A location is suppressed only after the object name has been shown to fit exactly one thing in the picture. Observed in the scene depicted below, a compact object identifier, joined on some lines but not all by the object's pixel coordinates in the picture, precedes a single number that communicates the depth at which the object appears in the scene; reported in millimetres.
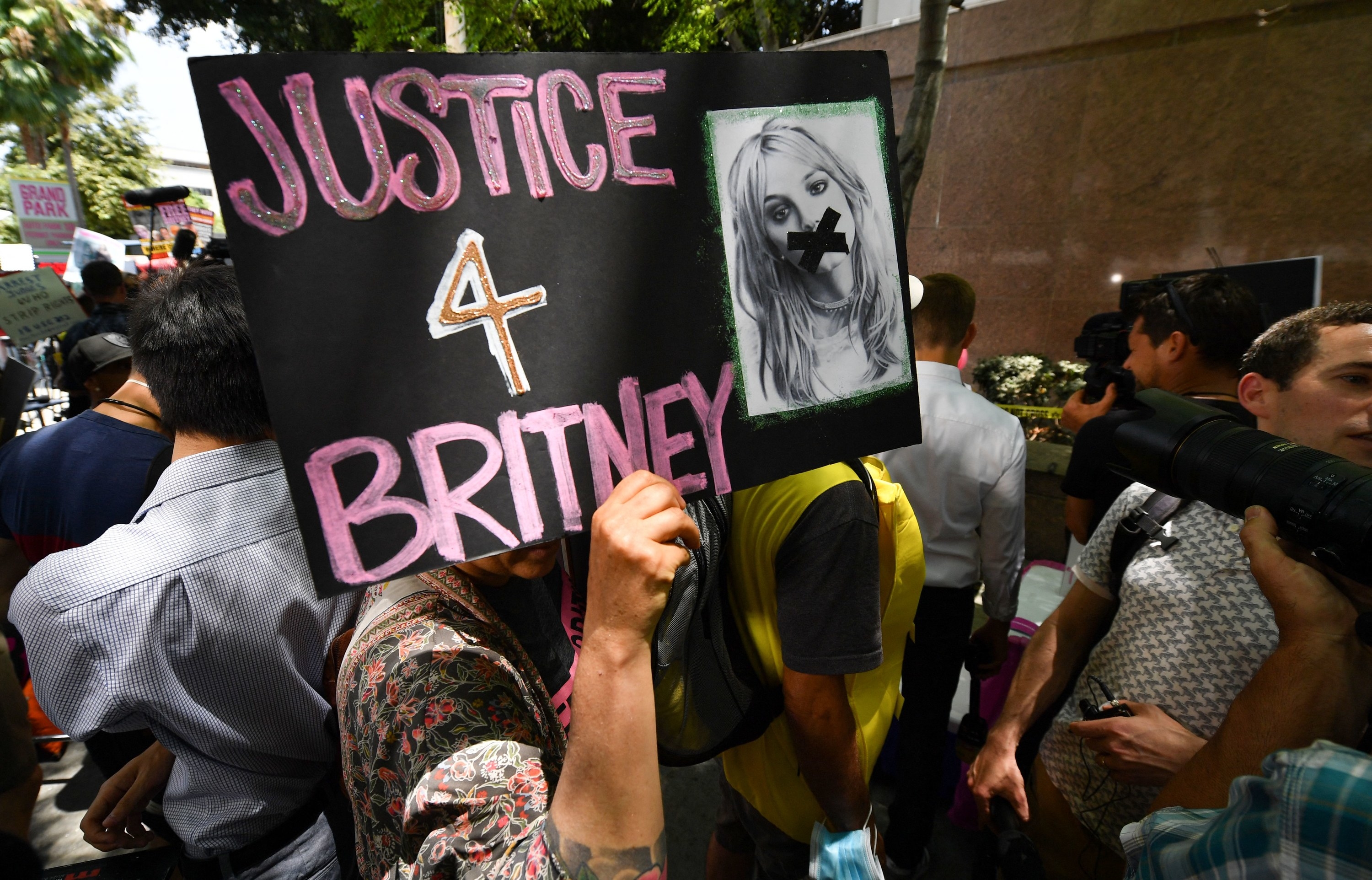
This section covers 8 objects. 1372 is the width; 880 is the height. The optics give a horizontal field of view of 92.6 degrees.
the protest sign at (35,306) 4930
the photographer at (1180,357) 2227
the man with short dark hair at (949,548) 2475
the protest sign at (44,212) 9477
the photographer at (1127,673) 1367
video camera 2570
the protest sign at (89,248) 7020
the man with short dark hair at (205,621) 1223
